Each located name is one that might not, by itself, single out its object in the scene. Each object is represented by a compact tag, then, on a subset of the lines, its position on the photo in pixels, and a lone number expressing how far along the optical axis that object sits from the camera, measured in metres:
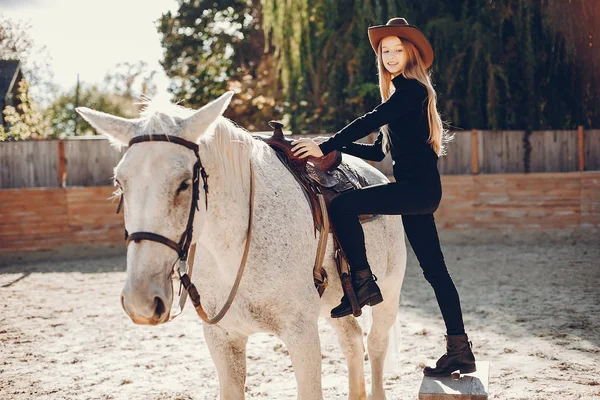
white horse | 2.11
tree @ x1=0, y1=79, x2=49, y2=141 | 12.95
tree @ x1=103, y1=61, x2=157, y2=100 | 45.09
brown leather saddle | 2.89
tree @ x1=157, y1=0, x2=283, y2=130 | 21.33
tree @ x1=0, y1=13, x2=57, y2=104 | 25.36
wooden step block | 2.76
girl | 2.87
